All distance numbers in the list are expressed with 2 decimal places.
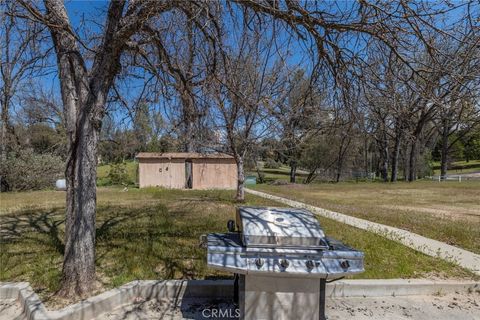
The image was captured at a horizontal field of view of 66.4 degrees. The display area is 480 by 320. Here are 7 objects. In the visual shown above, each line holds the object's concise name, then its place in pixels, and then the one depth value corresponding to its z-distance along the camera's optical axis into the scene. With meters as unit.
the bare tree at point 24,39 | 3.85
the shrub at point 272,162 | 23.65
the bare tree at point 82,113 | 3.92
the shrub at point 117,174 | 25.92
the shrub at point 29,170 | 19.52
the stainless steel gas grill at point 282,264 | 2.84
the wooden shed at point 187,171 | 22.47
